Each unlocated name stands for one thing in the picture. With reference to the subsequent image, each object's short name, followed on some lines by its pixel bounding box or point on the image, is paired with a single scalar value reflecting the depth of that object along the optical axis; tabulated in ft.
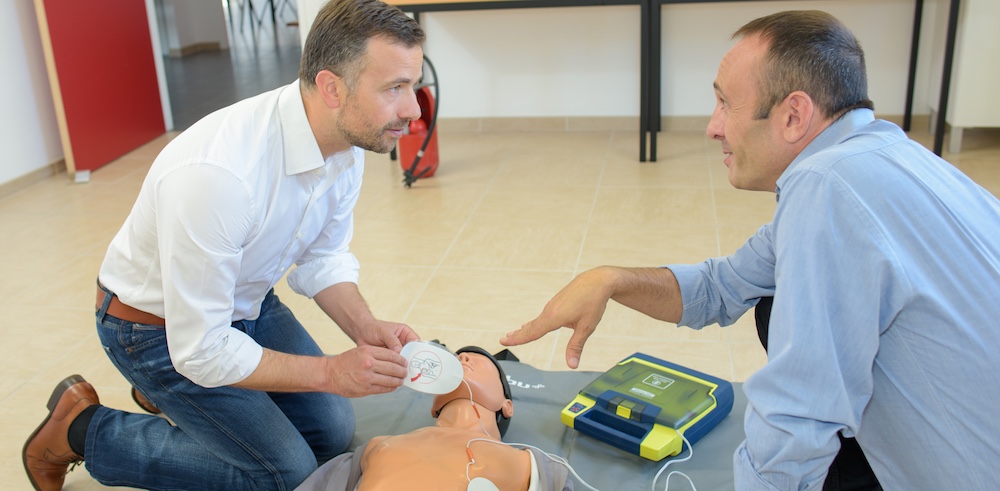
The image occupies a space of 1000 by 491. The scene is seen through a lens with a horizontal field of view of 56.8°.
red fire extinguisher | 13.26
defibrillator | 6.26
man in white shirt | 5.05
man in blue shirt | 3.84
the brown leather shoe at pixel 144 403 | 7.27
